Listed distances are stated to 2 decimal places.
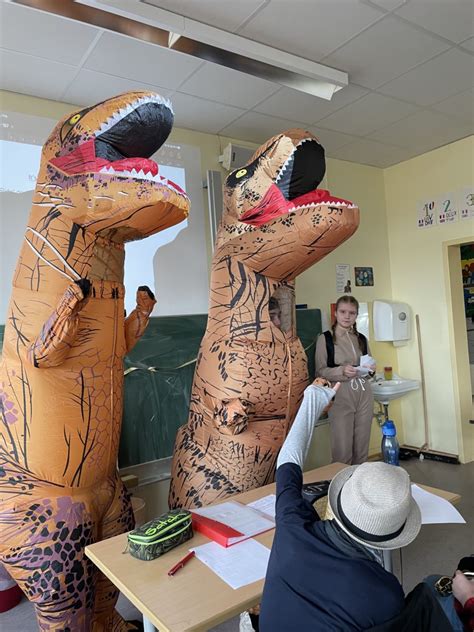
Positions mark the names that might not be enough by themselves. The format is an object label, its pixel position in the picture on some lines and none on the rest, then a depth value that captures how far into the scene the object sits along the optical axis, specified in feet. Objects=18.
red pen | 4.09
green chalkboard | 9.42
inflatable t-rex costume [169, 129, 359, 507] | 5.88
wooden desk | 3.55
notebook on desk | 4.66
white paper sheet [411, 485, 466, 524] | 5.10
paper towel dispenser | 14.33
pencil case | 4.34
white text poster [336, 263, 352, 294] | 13.94
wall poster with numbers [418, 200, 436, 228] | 14.27
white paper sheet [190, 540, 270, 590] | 4.07
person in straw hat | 2.93
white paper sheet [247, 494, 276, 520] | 5.27
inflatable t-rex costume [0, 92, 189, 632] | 4.70
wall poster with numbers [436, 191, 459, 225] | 13.75
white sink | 13.35
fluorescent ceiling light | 6.63
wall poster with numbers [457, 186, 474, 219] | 13.37
